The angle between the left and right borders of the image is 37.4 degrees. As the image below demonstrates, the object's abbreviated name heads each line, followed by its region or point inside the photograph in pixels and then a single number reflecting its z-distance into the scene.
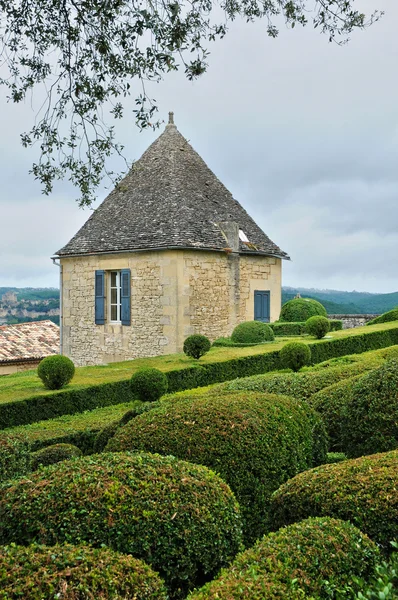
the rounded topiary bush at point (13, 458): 5.02
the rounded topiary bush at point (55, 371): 11.22
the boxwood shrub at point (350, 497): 3.41
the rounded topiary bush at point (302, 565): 2.71
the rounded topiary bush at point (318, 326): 16.55
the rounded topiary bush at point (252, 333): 16.83
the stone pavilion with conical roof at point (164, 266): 18.94
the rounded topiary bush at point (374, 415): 5.37
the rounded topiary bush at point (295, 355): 12.19
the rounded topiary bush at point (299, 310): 20.91
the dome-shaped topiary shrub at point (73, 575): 2.45
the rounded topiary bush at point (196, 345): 13.78
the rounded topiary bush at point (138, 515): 3.12
